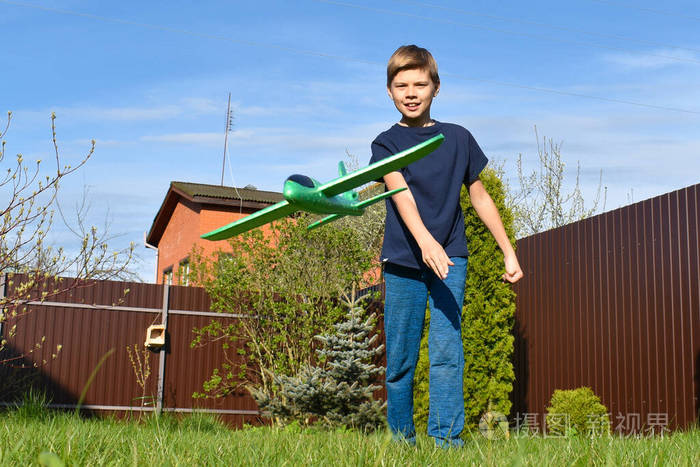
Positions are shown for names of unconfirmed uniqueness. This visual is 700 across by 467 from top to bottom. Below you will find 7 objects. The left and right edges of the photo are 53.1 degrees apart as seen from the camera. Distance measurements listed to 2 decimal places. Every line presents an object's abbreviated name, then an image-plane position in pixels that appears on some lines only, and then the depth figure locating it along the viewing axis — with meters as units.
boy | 2.77
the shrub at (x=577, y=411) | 6.04
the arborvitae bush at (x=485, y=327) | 6.68
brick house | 16.62
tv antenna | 16.85
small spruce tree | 7.89
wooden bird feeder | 9.65
